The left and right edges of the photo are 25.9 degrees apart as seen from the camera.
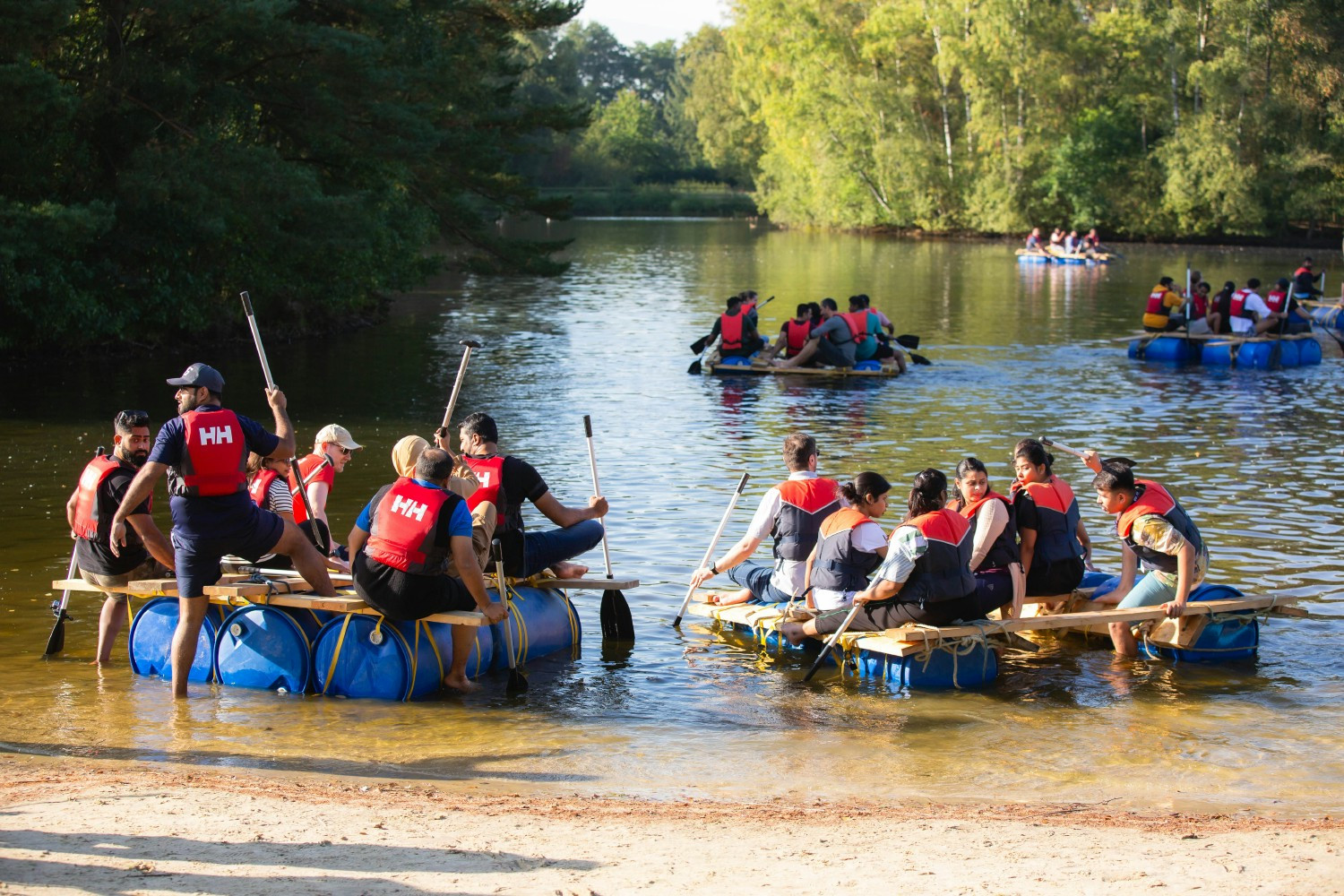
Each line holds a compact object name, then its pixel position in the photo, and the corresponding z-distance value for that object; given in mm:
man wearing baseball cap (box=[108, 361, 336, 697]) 16712
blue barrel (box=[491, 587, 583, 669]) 18941
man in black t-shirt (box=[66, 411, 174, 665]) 17834
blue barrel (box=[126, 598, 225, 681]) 18334
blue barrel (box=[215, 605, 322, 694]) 17910
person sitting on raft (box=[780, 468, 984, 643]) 17743
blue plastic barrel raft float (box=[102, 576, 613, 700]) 17698
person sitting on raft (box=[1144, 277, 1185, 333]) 52380
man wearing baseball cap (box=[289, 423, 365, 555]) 19639
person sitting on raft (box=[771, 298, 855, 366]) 47406
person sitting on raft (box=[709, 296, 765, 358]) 48771
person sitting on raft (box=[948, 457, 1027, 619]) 18683
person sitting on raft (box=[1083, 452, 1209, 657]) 18547
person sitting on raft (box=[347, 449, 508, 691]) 16909
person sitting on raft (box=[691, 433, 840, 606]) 19881
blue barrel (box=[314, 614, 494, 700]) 17682
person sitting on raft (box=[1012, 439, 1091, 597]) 19305
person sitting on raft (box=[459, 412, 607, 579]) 18668
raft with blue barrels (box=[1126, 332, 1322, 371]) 49954
